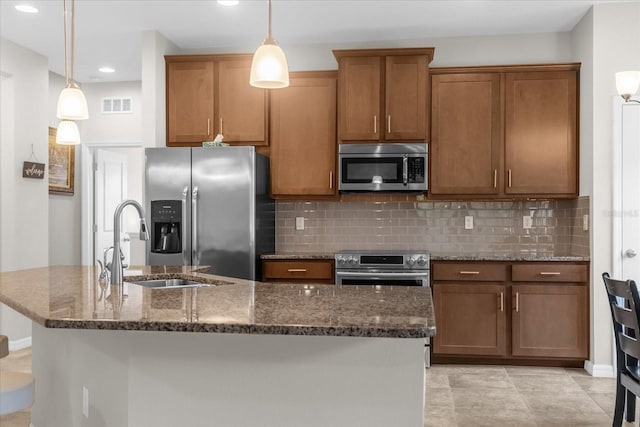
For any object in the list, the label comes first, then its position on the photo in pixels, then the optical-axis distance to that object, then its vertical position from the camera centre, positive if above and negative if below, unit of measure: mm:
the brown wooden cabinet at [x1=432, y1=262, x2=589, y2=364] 4562 -772
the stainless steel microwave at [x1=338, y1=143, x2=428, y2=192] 4832 +347
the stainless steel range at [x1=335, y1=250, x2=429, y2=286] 4629 -454
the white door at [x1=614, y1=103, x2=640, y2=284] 4375 +156
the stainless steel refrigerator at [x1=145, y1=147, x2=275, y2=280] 4590 +32
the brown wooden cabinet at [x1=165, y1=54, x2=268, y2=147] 5098 +919
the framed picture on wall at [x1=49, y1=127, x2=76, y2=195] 6223 +448
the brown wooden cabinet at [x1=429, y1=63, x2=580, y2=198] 4793 +640
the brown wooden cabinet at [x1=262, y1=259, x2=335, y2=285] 4773 -484
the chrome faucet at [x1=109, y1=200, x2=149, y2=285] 2686 -201
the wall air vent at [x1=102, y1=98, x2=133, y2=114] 6660 +1150
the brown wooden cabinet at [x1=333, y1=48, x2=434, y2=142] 4852 +939
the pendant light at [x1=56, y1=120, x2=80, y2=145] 3543 +444
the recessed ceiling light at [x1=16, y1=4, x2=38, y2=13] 4340 +1465
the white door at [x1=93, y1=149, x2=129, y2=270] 6785 +190
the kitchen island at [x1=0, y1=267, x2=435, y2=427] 1849 -511
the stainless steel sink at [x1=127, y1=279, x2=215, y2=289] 3117 -390
